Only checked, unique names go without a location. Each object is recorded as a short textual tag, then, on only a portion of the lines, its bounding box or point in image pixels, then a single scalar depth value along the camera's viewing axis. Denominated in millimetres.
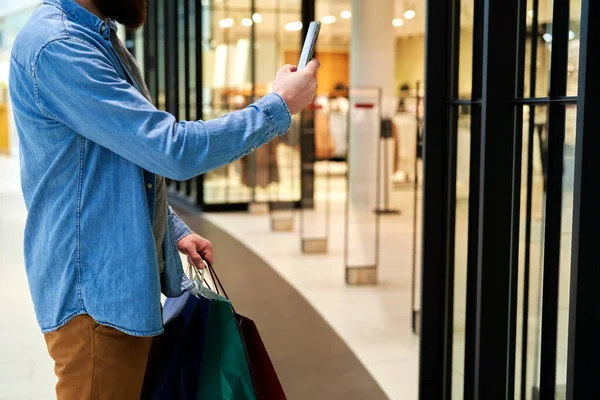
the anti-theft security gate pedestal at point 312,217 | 7668
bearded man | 1387
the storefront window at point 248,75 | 10742
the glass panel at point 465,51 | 2631
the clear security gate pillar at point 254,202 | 10594
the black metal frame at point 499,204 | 1866
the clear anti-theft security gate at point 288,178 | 10547
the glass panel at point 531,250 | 2268
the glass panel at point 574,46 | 2055
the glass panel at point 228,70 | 10742
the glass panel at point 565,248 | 2107
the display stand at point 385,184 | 9797
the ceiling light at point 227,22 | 10781
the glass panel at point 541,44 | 2191
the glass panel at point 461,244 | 2703
